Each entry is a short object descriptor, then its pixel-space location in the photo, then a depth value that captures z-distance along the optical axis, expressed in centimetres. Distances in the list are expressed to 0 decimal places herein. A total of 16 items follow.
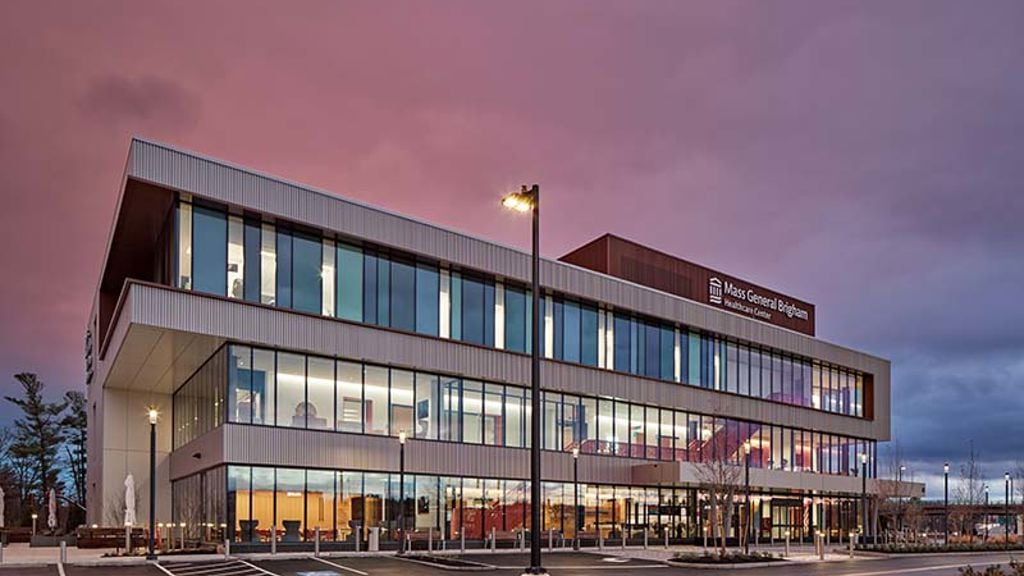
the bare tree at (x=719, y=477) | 4562
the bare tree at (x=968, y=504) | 7656
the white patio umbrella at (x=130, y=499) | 3939
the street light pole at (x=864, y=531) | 5584
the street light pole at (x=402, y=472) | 3688
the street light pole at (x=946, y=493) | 6215
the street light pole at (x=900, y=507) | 6644
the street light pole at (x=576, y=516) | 4455
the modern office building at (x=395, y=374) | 3684
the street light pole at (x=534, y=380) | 1802
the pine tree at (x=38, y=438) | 8875
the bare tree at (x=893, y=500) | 6512
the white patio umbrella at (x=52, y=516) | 5506
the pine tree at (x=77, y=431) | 9094
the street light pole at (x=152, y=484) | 3193
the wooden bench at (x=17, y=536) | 5580
